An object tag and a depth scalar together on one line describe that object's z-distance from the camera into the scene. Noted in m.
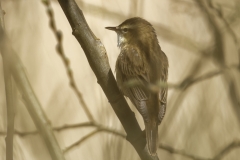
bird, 6.12
